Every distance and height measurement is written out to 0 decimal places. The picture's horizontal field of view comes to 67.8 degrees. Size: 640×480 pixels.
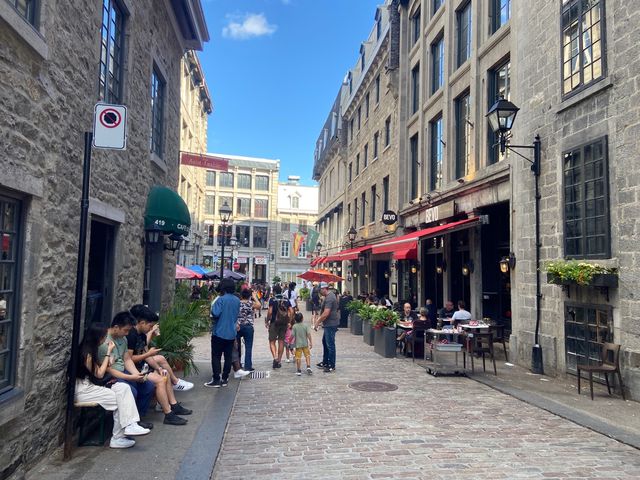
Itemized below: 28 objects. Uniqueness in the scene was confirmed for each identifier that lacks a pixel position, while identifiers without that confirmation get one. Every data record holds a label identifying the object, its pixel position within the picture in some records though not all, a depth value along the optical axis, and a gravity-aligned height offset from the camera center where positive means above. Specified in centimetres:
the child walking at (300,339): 900 -125
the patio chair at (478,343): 937 -136
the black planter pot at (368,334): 1307 -165
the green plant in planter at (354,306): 1586 -105
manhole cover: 776 -186
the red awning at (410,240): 1217 +108
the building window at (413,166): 1855 +434
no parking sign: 448 +134
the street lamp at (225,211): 1716 +225
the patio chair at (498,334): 1090 -137
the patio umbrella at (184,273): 1967 -8
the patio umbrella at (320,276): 1873 -8
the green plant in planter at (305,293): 3012 -124
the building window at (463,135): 1383 +427
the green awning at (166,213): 880 +111
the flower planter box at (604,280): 742 -1
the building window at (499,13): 1199 +690
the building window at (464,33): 1440 +754
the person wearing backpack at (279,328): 966 -110
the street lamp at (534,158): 918 +240
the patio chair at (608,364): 710 -131
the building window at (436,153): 1627 +431
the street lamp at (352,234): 2403 +208
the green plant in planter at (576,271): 757 +13
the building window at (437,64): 1650 +753
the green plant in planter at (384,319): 1155 -105
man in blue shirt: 788 -98
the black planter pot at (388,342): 1108 -156
